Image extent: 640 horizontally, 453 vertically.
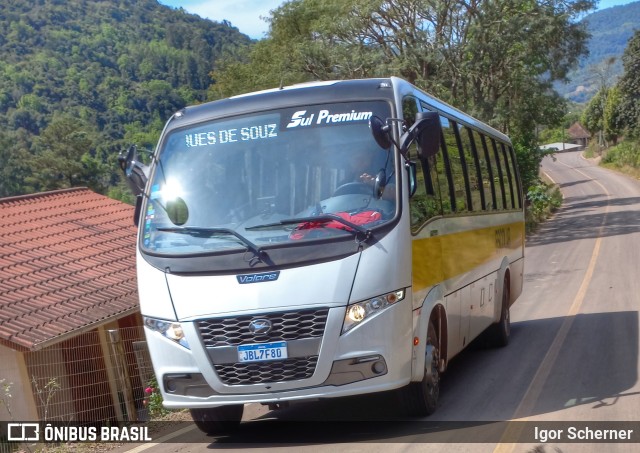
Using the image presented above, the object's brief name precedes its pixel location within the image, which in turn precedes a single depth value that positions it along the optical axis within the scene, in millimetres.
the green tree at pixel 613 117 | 85375
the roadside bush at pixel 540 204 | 39000
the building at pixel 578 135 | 146312
